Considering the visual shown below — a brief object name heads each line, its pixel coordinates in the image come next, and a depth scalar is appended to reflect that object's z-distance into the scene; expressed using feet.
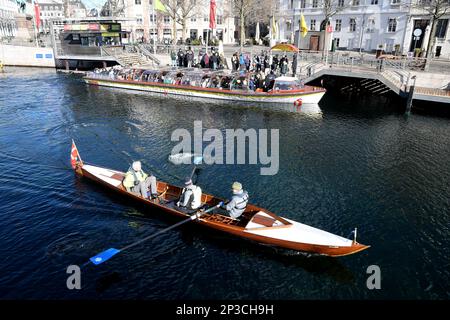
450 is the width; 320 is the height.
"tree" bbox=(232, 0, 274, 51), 223.40
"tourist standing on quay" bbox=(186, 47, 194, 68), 140.97
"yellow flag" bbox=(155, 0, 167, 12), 138.00
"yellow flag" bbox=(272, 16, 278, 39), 141.26
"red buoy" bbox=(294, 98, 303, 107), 111.65
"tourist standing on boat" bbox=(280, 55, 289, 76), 120.67
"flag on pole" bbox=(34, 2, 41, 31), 192.34
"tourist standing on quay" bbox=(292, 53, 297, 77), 123.13
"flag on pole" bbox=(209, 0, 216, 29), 137.90
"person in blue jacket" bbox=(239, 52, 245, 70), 129.36
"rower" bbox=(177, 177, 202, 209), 49.96
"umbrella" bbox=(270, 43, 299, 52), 123.03
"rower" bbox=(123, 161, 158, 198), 53.31
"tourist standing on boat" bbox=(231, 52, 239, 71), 130.72
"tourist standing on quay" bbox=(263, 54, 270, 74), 125.93
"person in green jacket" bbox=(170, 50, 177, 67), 146.49
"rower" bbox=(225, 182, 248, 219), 47.29
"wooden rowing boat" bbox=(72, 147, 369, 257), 43.09
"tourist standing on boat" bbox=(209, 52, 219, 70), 133.40
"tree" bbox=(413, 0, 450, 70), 114.48
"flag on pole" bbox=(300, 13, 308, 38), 130.26
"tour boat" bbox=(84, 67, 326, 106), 112.06
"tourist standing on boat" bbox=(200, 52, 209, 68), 135.20
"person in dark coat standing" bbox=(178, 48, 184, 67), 144.23
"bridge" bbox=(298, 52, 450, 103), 108.37
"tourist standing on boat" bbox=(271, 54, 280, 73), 124.47
